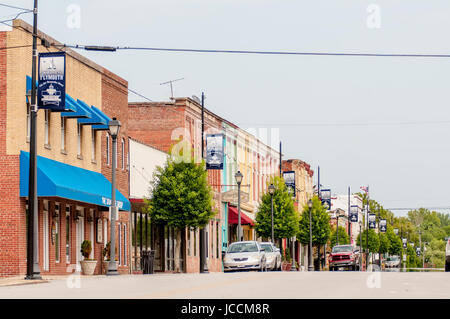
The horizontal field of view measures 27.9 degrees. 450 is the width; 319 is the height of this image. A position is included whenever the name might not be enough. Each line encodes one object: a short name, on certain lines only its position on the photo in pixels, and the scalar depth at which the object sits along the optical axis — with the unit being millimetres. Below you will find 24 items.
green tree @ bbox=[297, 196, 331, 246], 85188
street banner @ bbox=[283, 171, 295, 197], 74312
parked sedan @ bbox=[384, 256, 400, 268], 119250
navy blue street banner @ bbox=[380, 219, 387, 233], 131575
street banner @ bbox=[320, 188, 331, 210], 92875
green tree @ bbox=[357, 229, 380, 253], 126125
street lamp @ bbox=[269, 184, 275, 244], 57562
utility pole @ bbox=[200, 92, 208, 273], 45000
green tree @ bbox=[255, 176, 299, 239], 69000
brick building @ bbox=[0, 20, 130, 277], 32344
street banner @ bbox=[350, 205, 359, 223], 108650
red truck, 68938
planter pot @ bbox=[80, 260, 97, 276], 37469
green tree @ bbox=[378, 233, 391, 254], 137862
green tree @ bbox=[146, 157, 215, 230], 46406
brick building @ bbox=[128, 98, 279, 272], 54622
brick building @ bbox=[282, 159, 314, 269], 93938
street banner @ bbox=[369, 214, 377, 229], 119312
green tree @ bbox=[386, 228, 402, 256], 146375
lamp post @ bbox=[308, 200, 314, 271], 70688
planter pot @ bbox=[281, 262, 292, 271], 62781
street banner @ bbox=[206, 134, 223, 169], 49750
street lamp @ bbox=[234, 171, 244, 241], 52219
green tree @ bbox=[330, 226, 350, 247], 108500
